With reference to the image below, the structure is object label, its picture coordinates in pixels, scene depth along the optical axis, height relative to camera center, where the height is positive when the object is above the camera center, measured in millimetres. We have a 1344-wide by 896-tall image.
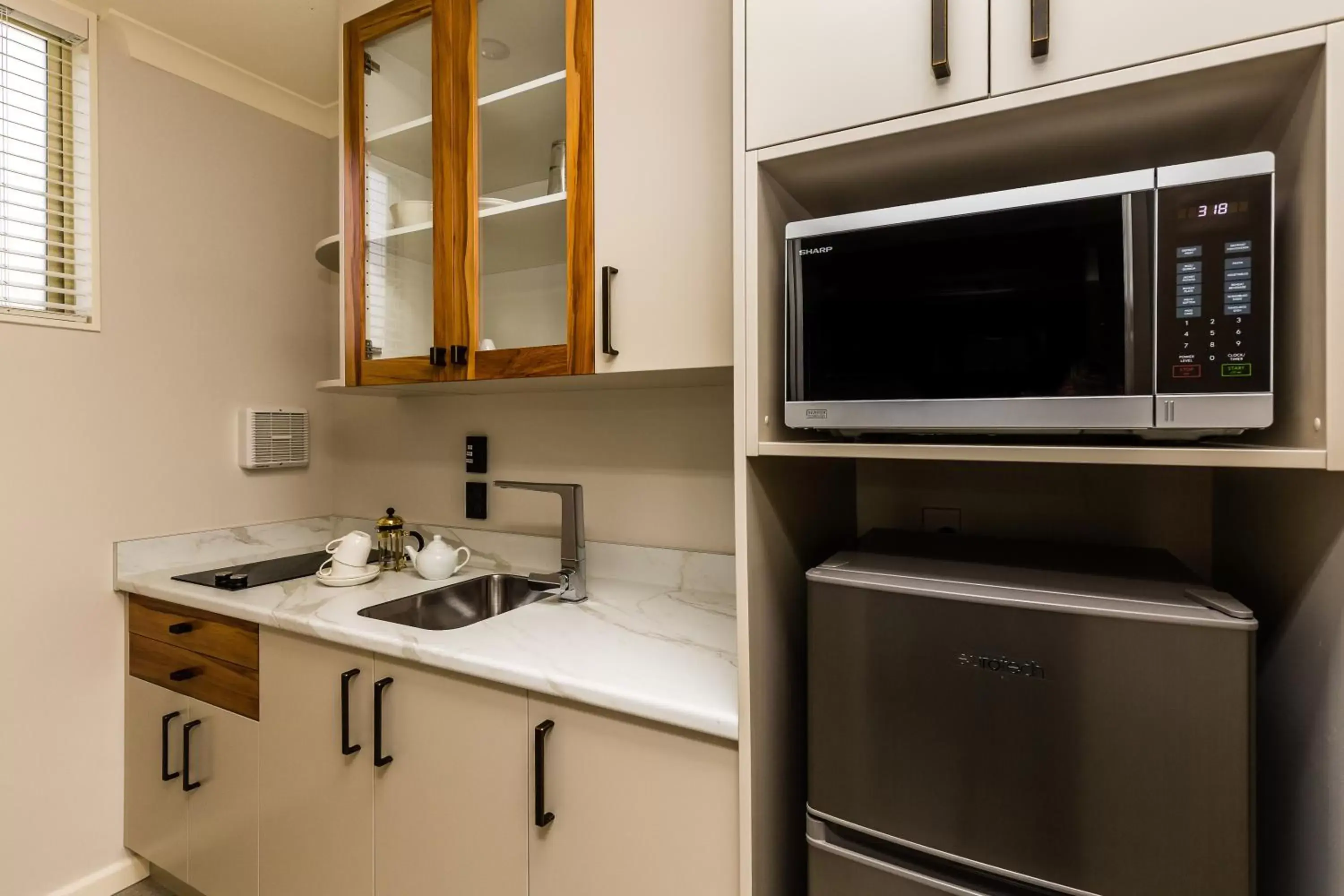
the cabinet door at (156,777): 1663 -916
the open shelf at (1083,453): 652 -13
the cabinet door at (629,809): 944 -585
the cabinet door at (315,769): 1309 -717
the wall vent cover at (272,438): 2072 +19
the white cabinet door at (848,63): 780 +509
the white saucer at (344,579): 1689 -370
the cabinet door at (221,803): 1513 -898
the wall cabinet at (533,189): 1219 +572
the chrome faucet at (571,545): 1583 -264
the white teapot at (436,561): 1756 -332
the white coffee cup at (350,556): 1723 -312
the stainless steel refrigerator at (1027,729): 701 -355
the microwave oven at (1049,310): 675 +166
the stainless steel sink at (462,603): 1627 -445
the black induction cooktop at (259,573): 1651 -376
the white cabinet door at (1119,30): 646 +452
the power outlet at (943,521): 1264 -158
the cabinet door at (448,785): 1118 -648
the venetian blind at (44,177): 1625 +715
